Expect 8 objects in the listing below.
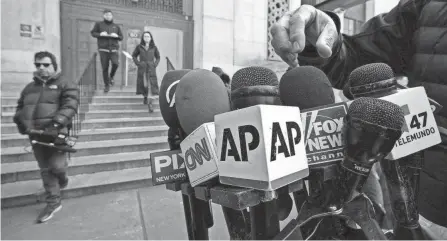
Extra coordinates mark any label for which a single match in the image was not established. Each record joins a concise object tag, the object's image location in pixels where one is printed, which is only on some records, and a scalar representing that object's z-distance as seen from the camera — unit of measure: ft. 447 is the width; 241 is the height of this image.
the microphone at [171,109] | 2.29
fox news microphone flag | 1.80
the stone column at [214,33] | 26.94
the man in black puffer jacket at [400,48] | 2.12
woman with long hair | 20.95
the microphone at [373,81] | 1.84
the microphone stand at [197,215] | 2.27
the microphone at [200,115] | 1.77
